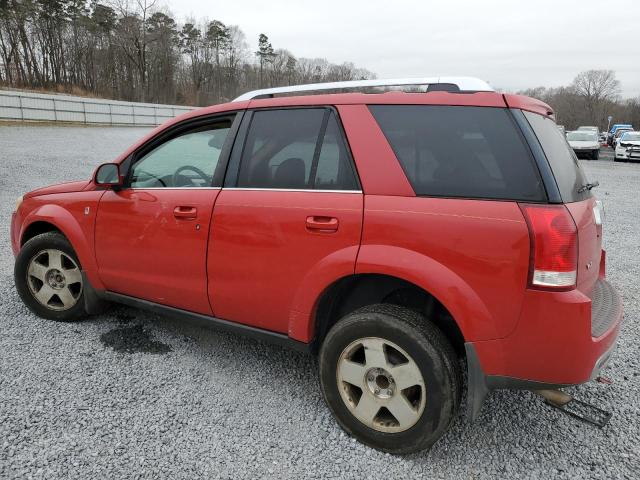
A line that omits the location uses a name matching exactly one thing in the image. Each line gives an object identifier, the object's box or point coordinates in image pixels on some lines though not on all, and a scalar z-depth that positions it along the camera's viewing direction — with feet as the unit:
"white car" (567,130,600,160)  81.30
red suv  6.64
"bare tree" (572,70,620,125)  310.86
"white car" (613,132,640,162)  79.82
